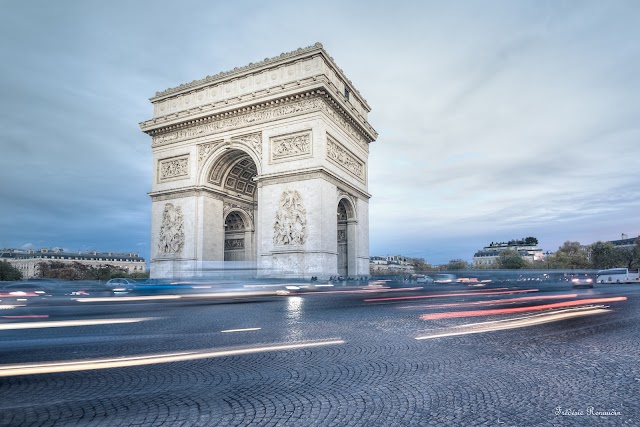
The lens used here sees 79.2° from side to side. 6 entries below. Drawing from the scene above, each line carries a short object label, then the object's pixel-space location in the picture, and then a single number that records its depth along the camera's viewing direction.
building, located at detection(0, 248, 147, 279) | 99.06
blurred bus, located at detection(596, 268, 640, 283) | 33.31
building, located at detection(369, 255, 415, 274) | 125.88
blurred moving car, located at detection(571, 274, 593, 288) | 25.82
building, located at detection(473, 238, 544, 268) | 125.19
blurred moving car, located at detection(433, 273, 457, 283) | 34.93
